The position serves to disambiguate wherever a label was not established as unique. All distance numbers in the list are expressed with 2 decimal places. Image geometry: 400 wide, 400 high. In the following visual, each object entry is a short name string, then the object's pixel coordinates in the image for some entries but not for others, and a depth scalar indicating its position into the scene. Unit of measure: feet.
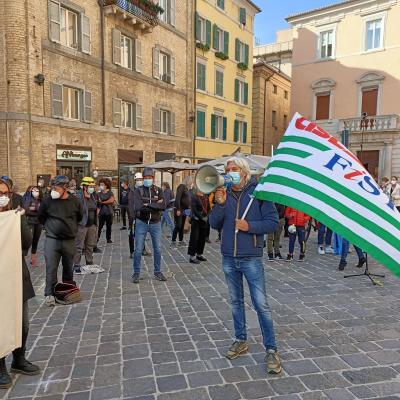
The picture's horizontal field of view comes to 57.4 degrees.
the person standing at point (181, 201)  31.96
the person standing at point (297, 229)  27.30
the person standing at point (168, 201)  37.18
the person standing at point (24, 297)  11.34
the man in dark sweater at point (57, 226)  17.54
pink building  83.92
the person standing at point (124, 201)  41.94
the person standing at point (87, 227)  23.43
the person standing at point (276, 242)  27.58
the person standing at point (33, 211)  25.17
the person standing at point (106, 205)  33.14
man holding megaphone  11.33
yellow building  82.38
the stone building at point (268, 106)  106.07
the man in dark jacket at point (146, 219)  21.07
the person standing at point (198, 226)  26.61
